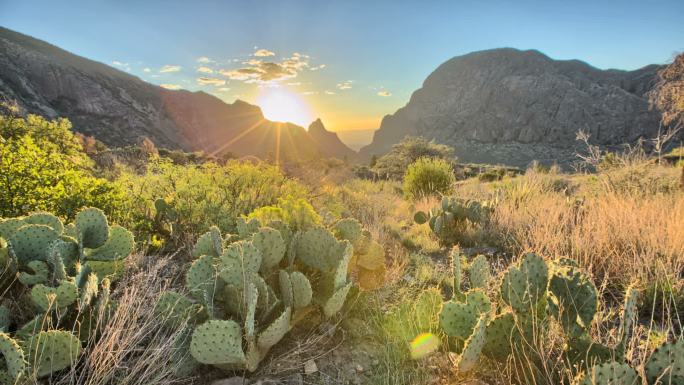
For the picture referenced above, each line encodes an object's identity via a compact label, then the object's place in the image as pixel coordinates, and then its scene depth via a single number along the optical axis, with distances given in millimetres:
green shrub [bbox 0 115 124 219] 3734
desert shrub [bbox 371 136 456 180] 22391
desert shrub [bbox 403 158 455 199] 10766
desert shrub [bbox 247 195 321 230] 3939
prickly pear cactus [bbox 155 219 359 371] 2230
